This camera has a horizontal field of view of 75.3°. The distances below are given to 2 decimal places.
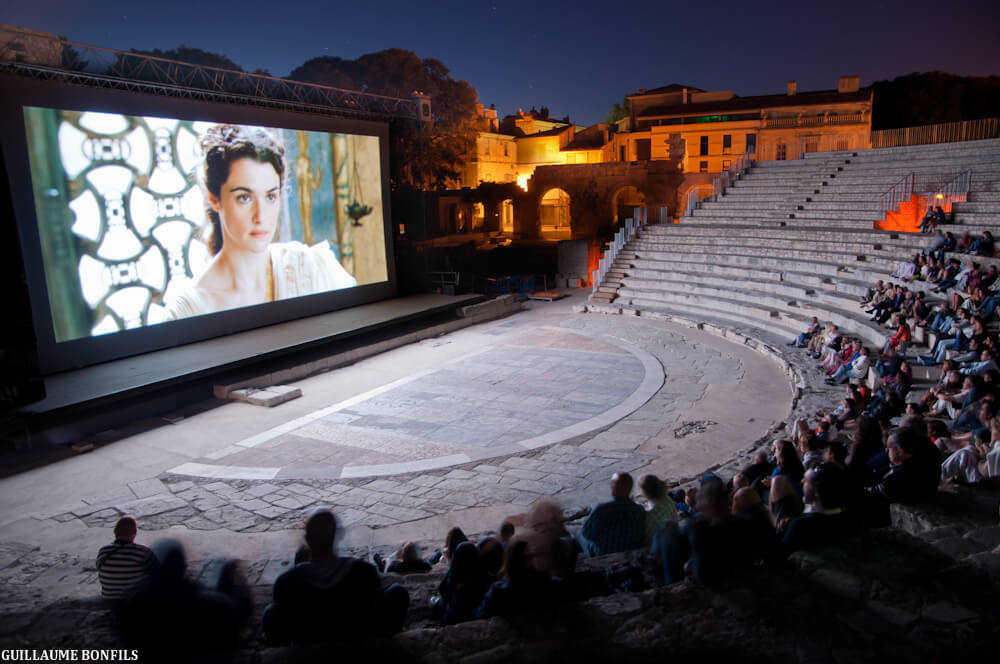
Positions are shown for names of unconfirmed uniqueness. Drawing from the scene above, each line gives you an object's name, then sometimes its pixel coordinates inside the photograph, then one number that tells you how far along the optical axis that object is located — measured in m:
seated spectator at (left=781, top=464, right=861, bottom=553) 4.20
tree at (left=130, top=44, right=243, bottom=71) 31.23
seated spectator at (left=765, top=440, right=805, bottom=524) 4.86
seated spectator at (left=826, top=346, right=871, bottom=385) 9.86
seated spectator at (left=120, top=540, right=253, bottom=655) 3.52
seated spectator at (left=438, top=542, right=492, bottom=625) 3.90
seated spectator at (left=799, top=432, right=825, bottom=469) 6.20
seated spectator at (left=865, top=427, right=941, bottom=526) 4.68
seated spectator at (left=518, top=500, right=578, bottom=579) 4.07
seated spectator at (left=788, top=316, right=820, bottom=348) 12.70
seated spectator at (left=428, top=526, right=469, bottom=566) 4.86
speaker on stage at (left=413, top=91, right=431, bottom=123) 19.67
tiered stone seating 14.71
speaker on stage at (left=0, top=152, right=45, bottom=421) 9.78
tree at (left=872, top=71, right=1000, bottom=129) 36.94
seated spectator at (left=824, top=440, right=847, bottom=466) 5.61
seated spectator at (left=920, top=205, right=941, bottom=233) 14.93
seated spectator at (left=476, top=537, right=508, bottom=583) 4.06
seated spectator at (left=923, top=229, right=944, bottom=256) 12.92
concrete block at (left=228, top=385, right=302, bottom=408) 11.16
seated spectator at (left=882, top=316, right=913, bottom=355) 10.01
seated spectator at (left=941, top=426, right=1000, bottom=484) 5.49
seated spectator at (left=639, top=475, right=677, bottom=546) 4.95
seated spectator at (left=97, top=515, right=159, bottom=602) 4.29
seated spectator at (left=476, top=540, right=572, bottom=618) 3.72
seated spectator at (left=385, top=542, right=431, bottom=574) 5.11
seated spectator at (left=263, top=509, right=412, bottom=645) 3.46
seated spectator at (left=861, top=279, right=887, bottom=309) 12.59
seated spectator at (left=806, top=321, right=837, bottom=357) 11.84
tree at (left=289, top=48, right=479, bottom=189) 34.34
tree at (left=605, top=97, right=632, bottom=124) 56.45
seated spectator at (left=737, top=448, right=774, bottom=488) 6.02
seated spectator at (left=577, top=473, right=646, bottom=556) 4.96
